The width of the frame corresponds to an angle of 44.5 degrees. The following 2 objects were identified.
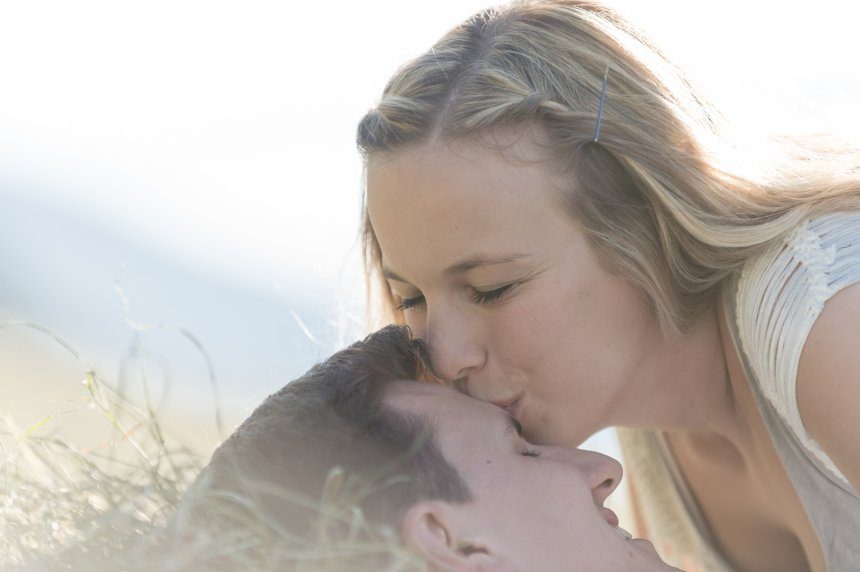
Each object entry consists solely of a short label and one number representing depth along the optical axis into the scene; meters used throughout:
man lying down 2.11
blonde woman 2.83
